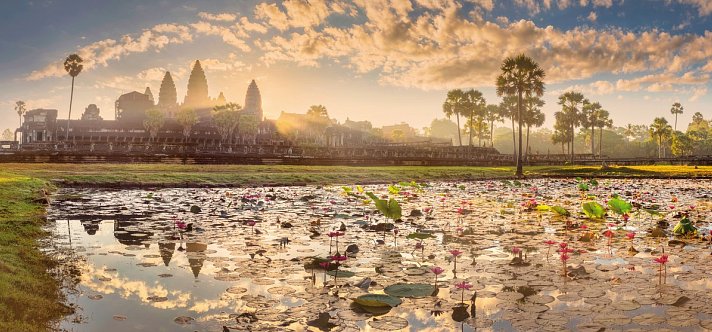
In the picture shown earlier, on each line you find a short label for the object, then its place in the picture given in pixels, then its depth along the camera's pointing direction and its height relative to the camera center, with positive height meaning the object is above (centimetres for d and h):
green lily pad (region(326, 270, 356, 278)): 512 -136
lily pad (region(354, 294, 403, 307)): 407 -134
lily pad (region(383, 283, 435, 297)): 449 -135
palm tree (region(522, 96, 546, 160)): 7481 +835
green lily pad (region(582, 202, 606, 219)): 920 -92
